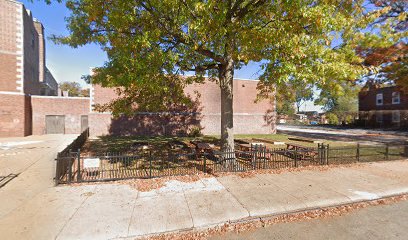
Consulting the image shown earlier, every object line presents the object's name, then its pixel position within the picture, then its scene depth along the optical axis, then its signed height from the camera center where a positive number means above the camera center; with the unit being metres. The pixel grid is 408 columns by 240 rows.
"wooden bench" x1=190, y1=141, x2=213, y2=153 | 10.79 -1.58
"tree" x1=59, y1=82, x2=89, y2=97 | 62.08 +9.53
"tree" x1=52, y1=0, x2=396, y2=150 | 6.07 +2.82
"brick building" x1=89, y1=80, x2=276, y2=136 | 23.66 +0.08
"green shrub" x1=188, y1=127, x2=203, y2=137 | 24.72 -1.64
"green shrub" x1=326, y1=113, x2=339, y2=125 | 47.56 -0.10
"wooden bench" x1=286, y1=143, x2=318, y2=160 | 9.73 -1.88
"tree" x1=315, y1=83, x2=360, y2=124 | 44.72 +3.90
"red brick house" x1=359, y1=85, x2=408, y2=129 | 33.97 +1.82
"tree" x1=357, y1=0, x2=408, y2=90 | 11.40 +3.77
